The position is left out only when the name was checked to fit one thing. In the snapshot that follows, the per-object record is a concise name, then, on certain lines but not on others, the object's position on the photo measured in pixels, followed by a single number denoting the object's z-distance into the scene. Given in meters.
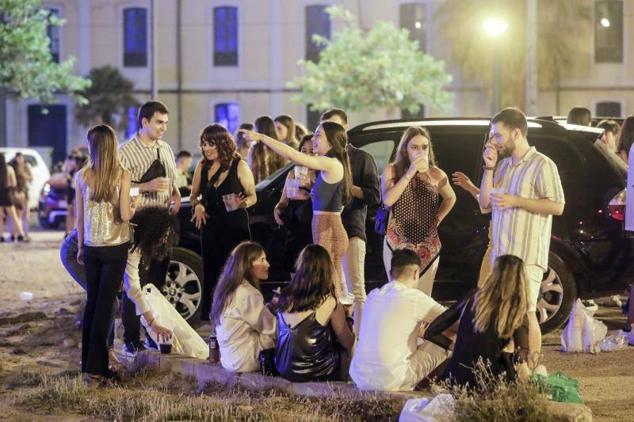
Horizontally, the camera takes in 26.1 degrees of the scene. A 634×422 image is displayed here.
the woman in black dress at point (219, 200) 10.53
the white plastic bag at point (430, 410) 7.43
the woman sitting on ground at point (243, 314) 9.27
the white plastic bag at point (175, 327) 10.30
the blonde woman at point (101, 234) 9.49
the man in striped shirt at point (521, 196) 8.77
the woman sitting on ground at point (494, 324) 7.89
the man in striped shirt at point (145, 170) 10.34
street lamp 25.00
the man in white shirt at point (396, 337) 8.30
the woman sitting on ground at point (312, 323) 8.76
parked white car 33.72
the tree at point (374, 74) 43.06
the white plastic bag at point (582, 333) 10.88
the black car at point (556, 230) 11.70
